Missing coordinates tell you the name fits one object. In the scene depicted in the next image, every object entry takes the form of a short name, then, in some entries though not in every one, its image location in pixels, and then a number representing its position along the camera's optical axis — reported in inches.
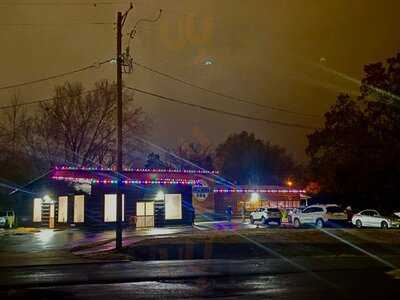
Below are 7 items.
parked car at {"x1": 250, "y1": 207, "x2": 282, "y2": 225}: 1867.6
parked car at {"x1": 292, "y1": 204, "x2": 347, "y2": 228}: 1530.5
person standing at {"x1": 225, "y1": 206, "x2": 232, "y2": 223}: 2115.7
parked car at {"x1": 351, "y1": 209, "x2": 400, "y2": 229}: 1626.5
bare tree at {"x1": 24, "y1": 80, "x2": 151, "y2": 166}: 2432.3
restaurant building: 1765.5
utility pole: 976.3
